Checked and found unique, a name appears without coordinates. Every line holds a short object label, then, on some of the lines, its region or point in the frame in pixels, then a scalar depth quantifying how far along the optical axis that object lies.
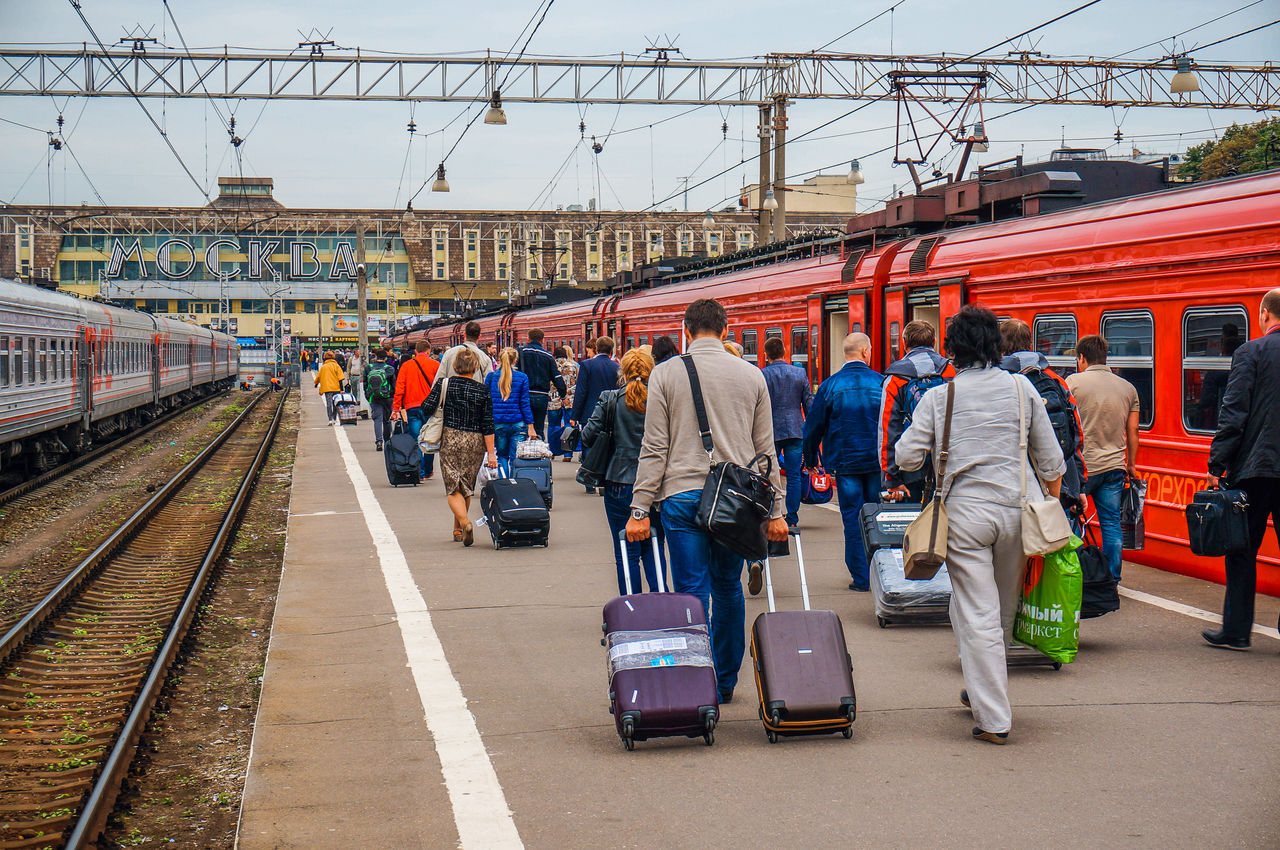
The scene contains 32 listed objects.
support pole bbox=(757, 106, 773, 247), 24.52
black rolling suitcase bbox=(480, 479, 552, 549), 12.23
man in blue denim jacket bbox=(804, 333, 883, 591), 9.94
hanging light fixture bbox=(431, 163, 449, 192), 29.83
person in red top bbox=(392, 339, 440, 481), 17.22
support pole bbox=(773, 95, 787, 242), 23.24
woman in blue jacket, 14.09
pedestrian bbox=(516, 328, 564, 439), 17.80
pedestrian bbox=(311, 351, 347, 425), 31.57
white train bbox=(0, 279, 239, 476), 20.11
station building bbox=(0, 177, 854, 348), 93.06
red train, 9.66
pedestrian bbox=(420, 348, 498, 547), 12.47
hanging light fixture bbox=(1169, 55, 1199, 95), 27.97
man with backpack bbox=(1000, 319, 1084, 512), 7.69
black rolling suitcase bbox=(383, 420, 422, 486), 17.91
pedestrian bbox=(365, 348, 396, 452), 22.45
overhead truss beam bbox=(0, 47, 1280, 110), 24.55
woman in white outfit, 6.02
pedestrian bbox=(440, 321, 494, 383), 12.76
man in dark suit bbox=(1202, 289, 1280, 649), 7.41
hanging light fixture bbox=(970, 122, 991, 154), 21.64
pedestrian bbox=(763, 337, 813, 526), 12.40
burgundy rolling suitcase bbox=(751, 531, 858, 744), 6.00
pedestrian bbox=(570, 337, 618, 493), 15.21
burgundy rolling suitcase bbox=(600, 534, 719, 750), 5.95
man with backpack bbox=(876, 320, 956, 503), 8.87
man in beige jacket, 6.29
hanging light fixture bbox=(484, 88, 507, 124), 23.92
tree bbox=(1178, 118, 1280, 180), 41.34
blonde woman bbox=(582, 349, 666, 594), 8.12
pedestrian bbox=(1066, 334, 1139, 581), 9.21
